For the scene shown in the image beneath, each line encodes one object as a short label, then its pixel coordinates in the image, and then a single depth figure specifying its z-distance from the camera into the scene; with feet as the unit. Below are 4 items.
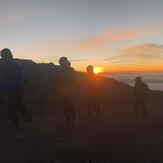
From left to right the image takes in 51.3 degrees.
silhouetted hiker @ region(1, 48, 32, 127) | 17.96
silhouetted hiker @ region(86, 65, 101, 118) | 22.68
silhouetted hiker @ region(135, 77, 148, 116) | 24.11
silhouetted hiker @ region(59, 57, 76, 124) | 19.17
